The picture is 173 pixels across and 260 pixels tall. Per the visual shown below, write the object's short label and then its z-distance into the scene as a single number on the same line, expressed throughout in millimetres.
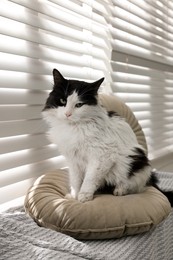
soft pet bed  1090
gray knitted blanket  889
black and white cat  1270
